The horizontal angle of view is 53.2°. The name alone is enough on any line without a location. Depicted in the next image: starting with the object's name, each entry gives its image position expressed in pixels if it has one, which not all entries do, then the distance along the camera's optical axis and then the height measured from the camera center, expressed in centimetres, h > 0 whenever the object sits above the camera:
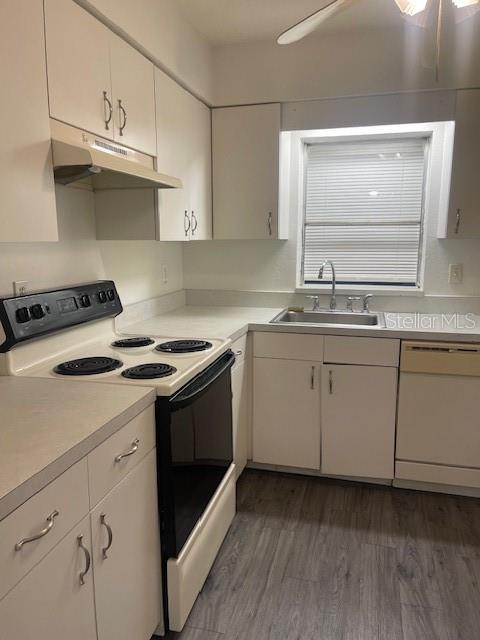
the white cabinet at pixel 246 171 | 283 +43
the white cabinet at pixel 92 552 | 94 -72
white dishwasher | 241 -86
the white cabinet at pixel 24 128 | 130 +33
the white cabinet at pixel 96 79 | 149 +58
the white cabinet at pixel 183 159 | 226 +44
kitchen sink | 293 -45
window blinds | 298 +23
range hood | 147 +27
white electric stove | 157 -49
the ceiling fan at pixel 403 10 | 151 +75
